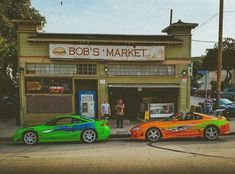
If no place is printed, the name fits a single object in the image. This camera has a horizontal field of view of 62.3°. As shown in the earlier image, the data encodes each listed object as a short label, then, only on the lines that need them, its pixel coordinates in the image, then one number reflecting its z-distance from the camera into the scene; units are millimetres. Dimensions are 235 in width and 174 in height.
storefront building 11440
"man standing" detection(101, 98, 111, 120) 10828
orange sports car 8319
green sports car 8241
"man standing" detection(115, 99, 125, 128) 10421
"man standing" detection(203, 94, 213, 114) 12655
